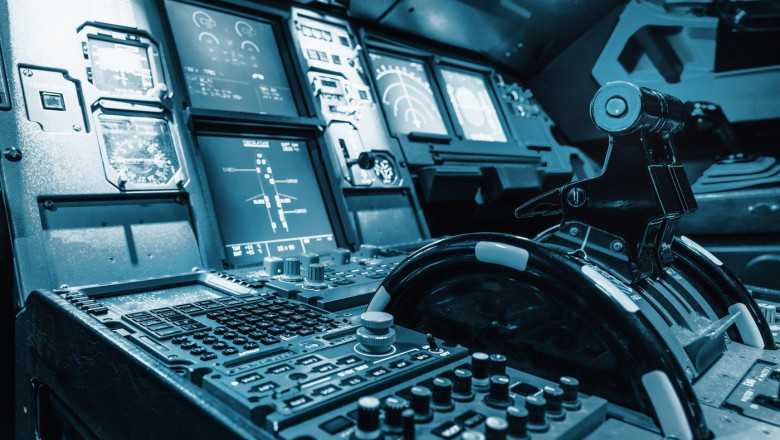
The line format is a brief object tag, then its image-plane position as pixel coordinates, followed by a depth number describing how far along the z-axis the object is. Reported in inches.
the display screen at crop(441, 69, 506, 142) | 42.1
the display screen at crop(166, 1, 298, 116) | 28.5
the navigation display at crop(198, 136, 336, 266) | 26.2
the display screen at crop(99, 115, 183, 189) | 23.6
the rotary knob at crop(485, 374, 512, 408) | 10.6
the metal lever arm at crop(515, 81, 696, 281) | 13.9
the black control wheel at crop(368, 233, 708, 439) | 11.1
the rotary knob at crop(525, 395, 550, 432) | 9.7
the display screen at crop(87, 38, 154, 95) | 25.1
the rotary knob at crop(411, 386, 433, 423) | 9.9
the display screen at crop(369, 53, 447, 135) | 37.1
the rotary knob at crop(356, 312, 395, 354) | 13.2
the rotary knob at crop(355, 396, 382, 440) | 9.2
